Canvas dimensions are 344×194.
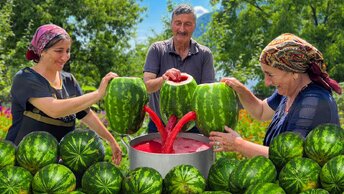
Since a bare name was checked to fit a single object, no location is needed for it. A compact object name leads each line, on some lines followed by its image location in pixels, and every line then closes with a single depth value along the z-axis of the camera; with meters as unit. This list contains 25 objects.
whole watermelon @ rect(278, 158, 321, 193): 2.19
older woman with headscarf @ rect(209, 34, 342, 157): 2.99
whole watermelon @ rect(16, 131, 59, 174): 2.38
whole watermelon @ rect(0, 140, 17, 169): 2.39
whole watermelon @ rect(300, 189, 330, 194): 2.08
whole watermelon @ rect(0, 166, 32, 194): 2.22
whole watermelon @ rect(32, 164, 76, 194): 2.22
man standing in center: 5.06
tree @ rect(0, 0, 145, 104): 27.20
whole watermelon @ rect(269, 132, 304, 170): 2.37
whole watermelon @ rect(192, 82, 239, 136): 2.67
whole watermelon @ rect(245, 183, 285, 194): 2.07
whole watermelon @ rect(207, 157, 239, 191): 2.44
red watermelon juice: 2.70
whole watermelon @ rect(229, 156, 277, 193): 2.23
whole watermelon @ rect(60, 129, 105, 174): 2.44
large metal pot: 2.45
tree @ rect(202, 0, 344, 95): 26.44
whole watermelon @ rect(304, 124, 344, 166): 2.30
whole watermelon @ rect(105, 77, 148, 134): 2.82
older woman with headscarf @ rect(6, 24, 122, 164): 3.52
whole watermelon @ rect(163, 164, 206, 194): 2.29
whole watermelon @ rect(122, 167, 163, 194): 2.26
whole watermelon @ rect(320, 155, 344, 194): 2.14
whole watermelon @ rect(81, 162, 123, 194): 2.27
